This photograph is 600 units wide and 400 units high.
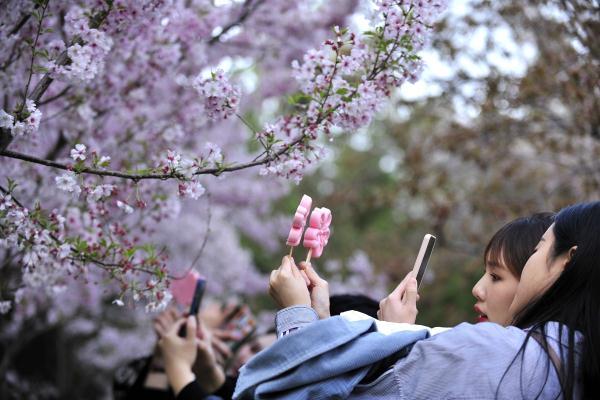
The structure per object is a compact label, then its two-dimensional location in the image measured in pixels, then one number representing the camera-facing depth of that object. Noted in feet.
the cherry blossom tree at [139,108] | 9.70
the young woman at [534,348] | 8.21
